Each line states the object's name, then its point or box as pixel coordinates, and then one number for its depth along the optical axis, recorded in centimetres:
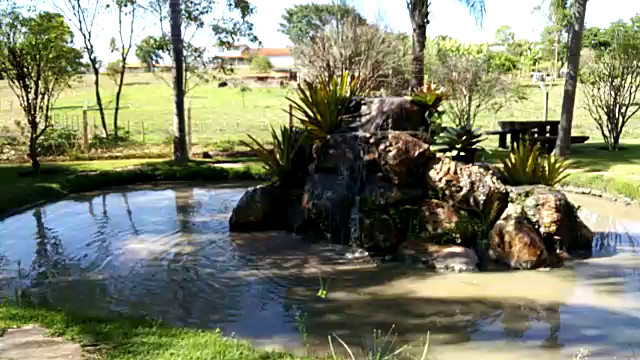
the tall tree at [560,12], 1496
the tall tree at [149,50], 2003
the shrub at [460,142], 852
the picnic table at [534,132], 1573
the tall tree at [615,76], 1547
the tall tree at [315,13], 2066
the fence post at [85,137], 1567
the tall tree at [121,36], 1947
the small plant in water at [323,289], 558
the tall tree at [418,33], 1492
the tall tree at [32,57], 1209
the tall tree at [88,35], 1903
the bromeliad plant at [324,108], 880
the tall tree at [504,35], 6132
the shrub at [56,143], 1575
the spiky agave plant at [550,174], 862
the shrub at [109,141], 1670
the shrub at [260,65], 5509
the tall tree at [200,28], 1852
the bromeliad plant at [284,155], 924
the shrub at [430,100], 870
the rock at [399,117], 881
